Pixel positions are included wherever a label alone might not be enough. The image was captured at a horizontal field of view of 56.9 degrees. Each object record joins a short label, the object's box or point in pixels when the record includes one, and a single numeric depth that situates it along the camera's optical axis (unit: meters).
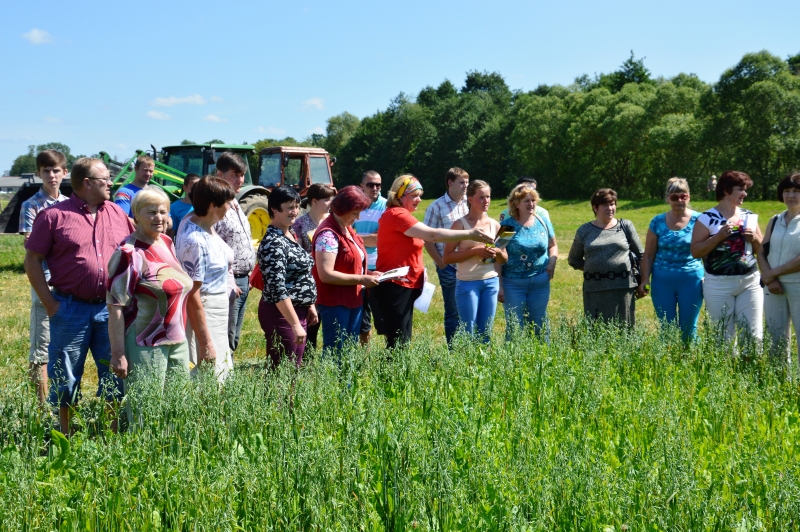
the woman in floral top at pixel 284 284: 4.72
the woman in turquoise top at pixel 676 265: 6.01
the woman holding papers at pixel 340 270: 5.03
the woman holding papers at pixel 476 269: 5.90
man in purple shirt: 4.10
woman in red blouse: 5.64
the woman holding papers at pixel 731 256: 5.66
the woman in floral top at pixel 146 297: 3.74
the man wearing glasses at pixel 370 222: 6.55
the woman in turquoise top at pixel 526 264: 6.14
